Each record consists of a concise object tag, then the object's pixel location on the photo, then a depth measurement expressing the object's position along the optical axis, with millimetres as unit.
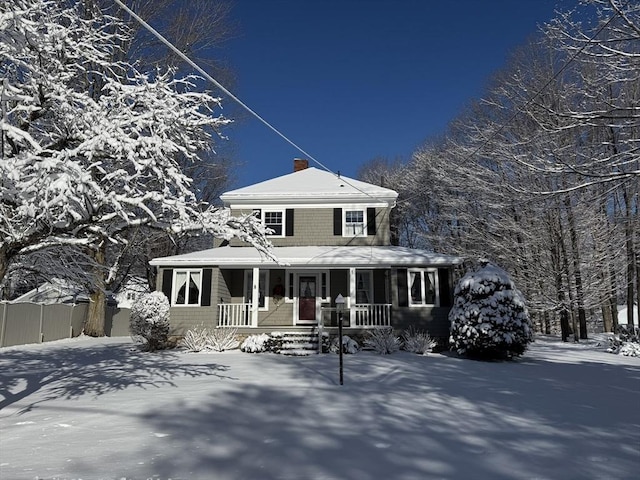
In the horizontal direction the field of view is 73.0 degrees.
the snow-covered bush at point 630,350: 13781
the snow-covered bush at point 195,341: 13570
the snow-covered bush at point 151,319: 13539
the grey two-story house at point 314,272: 15031
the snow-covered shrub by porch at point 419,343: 13266
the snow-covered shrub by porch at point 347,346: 13359
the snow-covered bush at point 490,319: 11828
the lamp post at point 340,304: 9367
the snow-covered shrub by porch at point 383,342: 13109
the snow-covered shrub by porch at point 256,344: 13617
